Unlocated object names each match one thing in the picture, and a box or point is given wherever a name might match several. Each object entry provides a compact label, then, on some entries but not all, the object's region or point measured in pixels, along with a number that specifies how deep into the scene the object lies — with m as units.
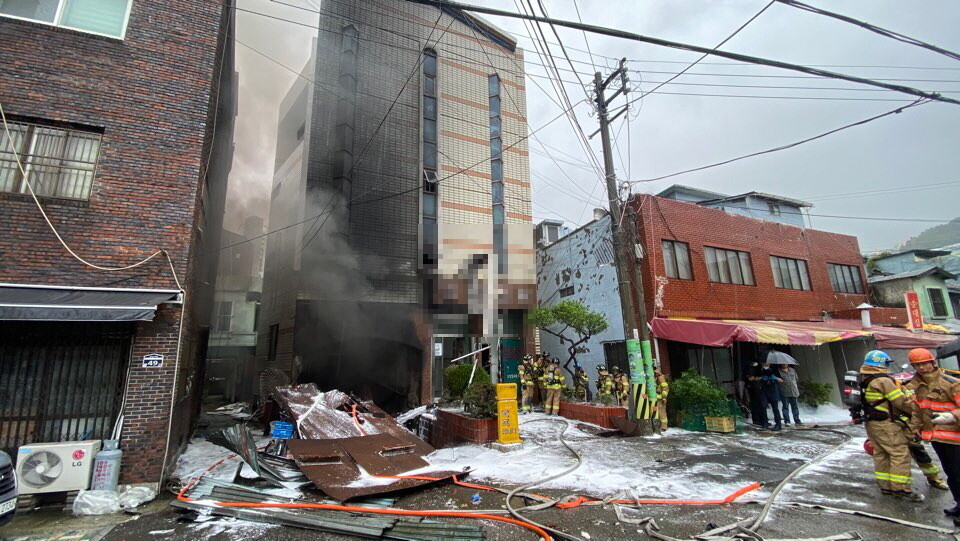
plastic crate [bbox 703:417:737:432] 8.66
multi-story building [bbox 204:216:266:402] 17.38
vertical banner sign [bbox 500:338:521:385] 14.33
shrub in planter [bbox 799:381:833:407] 11.73
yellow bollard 6.81
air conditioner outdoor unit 4.79
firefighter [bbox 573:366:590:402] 11.02
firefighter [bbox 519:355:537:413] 11.40
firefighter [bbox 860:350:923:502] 4.36
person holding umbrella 9.41
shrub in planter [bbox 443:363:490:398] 9.94
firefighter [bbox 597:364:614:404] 9.36
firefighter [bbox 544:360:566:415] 10.14
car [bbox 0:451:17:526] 2.96
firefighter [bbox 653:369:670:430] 8.88
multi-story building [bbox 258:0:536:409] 11.34
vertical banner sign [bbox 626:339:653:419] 8.43
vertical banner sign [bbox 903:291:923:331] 14.84
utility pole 8.61
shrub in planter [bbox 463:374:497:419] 7.37
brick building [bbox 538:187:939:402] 11.48
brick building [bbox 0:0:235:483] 5.30
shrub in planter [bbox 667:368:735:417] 8.85
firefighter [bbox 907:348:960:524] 3.95
